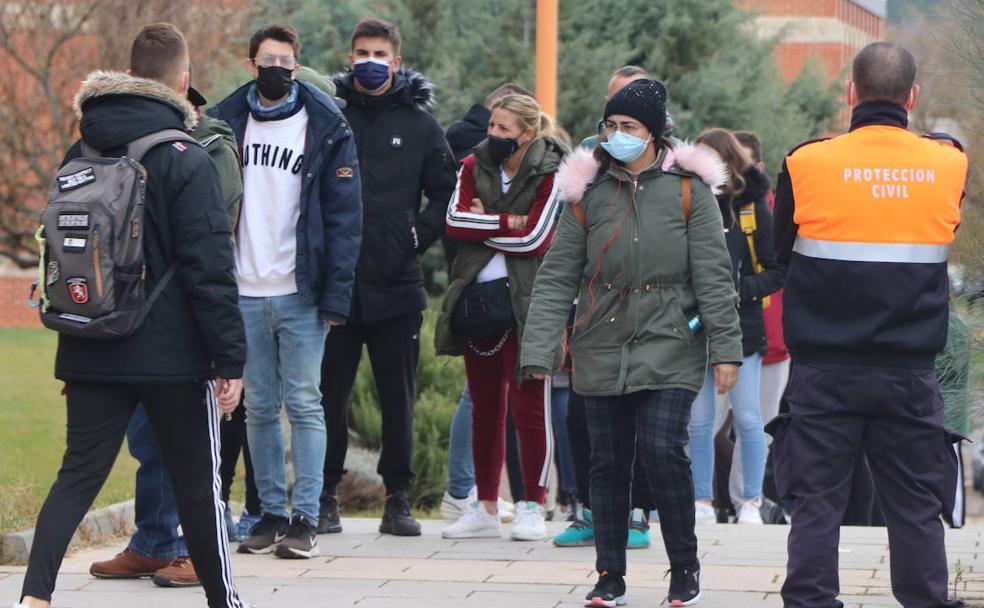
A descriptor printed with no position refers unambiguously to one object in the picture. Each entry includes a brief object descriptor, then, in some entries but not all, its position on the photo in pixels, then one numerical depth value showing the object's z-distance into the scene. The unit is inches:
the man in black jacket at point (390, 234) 573.0
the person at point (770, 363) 705.6
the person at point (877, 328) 395.5
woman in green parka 451.8
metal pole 864.3
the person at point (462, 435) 618.8
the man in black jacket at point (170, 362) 402.0
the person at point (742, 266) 646.5
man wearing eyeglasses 529.7
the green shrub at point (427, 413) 829.2
